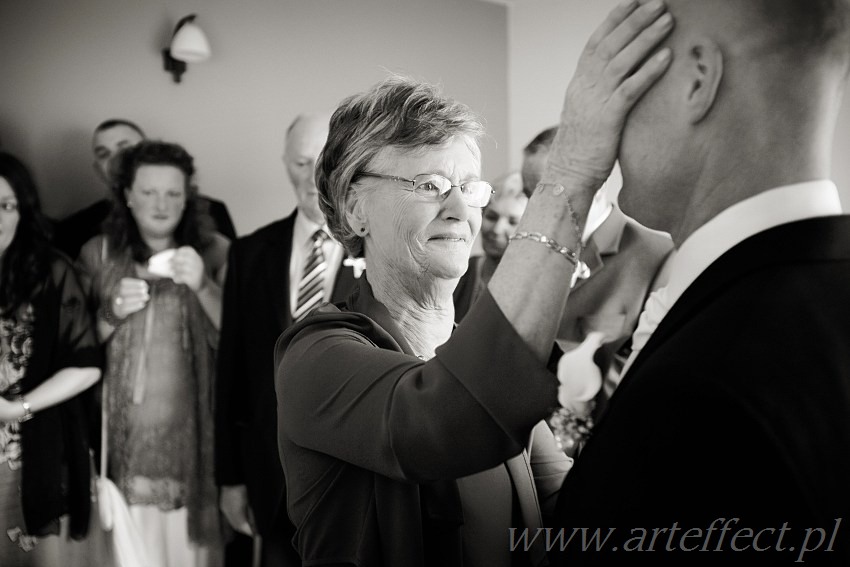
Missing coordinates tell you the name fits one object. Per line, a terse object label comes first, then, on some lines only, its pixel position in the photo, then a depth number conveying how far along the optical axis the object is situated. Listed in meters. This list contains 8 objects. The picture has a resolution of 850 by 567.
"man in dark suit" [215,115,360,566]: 2.98
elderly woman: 0.78
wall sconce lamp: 4.14
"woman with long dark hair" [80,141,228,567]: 3.21
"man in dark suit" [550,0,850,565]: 0.64
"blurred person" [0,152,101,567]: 3.01
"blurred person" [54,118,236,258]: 3.80
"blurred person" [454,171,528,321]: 3.26
